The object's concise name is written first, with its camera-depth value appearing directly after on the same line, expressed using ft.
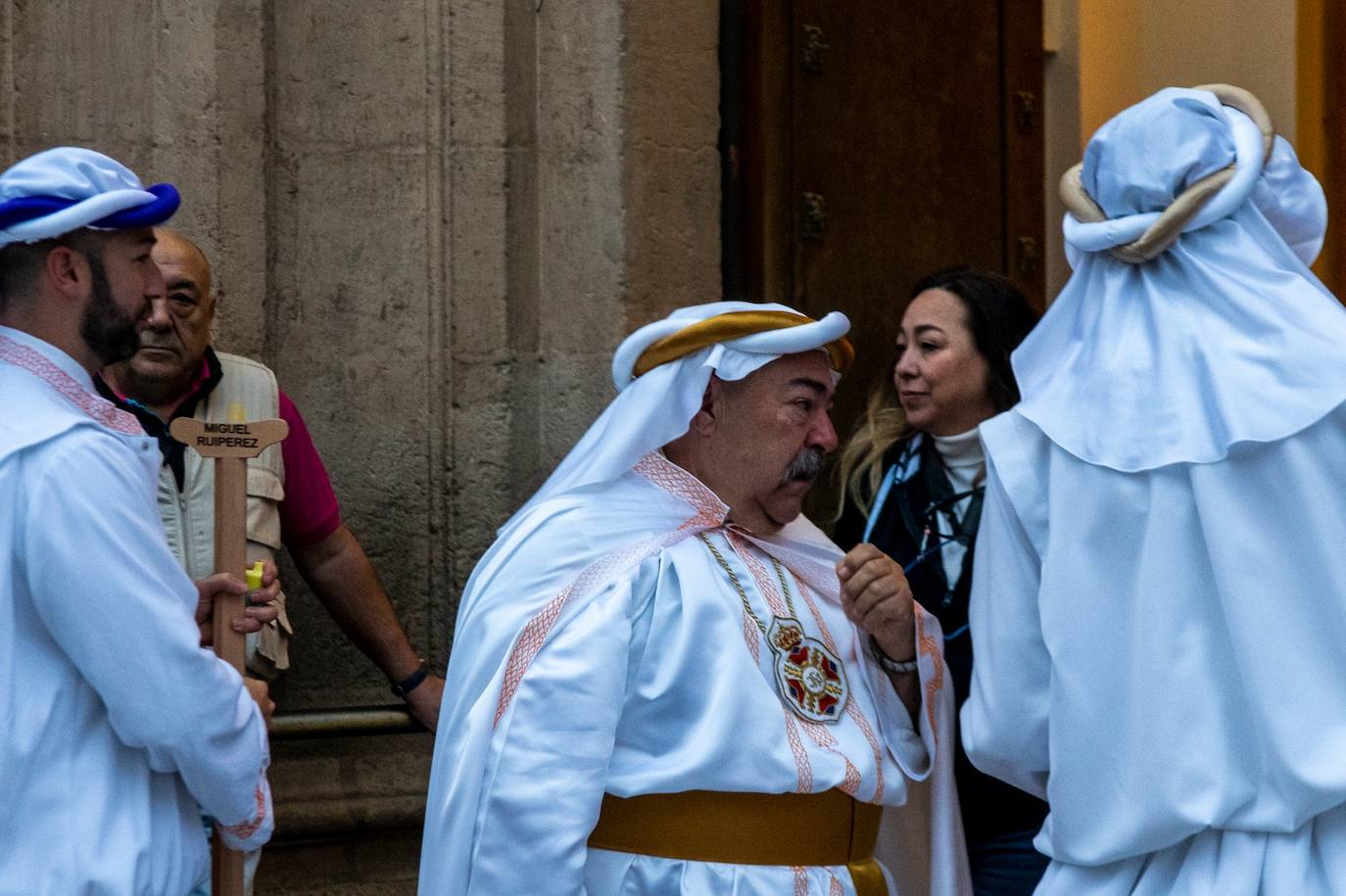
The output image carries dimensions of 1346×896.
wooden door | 16.81
